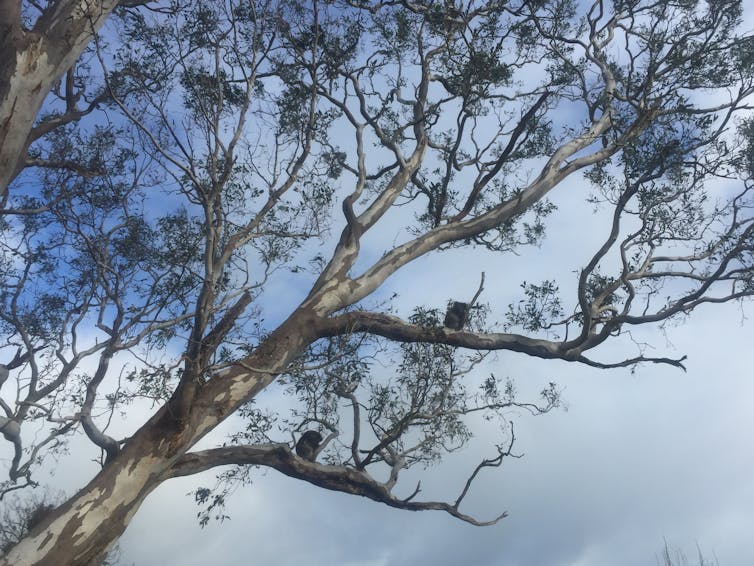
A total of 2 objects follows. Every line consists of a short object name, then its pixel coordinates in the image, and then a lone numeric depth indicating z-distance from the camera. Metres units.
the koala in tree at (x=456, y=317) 7.62
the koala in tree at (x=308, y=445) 7.23
